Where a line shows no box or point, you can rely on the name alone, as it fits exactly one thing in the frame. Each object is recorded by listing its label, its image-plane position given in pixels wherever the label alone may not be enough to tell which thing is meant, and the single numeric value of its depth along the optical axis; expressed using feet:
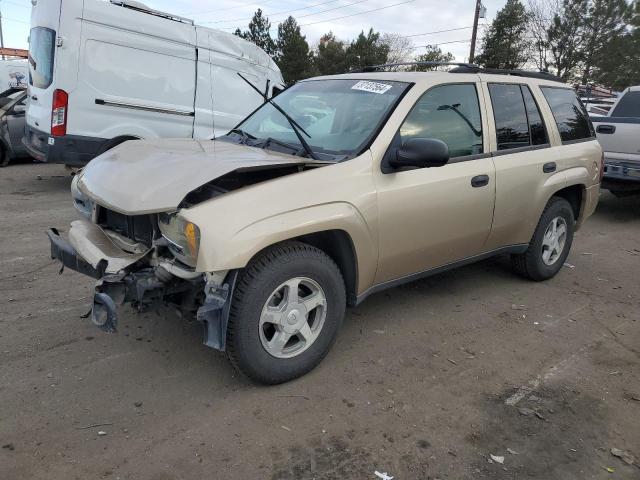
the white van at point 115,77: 25.04
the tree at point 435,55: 152.95
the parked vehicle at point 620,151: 25.61
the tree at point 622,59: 120.78
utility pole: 100.92
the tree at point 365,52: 144.56
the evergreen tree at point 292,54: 138.31
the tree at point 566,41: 125.59
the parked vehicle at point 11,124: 34.09
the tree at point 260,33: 142.00
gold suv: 9.36
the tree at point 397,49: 178.91
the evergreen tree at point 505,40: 117.70
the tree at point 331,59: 147.64
